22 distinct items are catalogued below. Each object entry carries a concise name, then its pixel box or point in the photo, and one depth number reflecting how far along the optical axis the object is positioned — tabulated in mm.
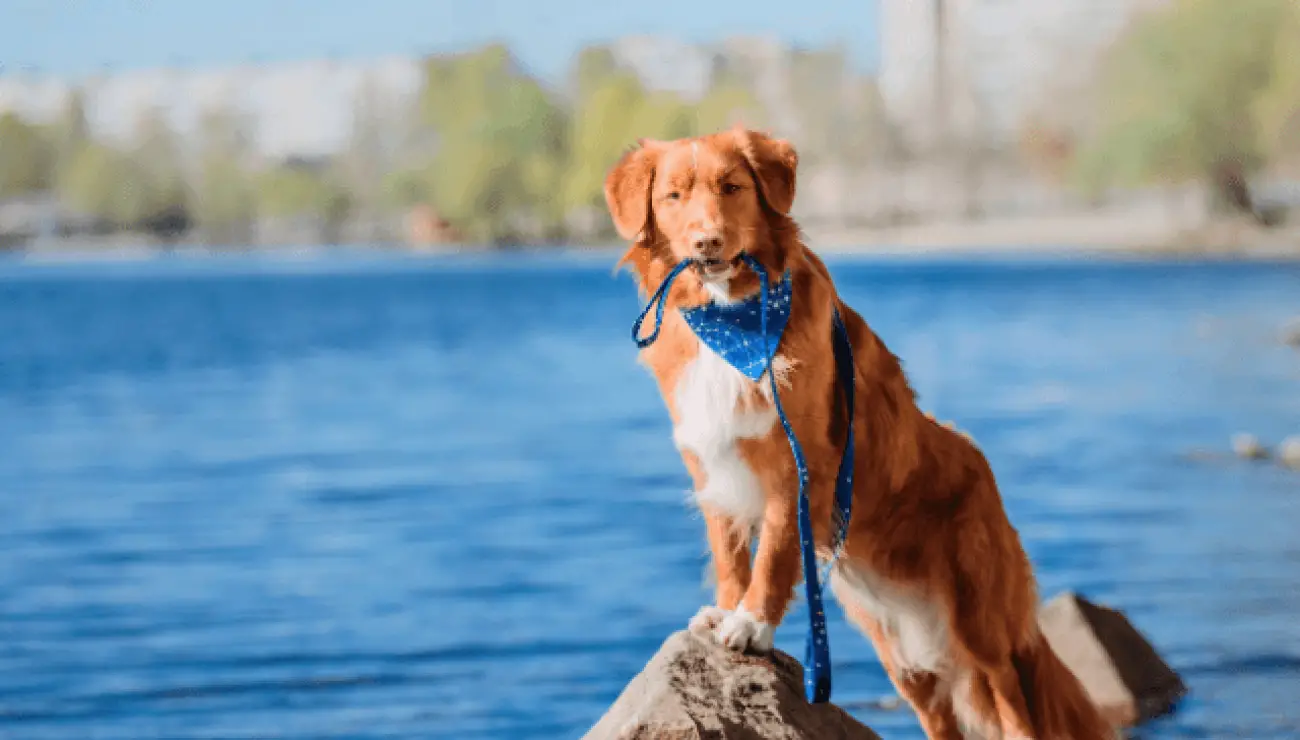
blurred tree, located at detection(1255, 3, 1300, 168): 63906
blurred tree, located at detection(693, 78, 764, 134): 111438
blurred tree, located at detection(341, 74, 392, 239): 137500
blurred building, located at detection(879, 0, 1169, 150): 122688
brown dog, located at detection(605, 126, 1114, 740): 3969
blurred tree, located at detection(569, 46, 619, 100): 139125
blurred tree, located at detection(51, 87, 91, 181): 139375
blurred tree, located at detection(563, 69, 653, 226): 102312
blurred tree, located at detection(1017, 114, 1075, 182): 111375
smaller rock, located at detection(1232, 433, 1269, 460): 19031
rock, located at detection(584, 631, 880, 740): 4305
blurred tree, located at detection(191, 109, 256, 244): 132875
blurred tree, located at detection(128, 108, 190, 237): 131000
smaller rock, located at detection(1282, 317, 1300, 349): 32906
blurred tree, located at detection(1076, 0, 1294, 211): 65250
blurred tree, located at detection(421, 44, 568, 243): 112500
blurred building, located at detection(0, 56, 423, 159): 160250
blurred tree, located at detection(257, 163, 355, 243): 135875
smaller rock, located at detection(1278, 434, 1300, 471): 18125
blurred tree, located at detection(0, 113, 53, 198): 132125
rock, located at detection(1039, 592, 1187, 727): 8156
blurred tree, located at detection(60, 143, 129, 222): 126750
